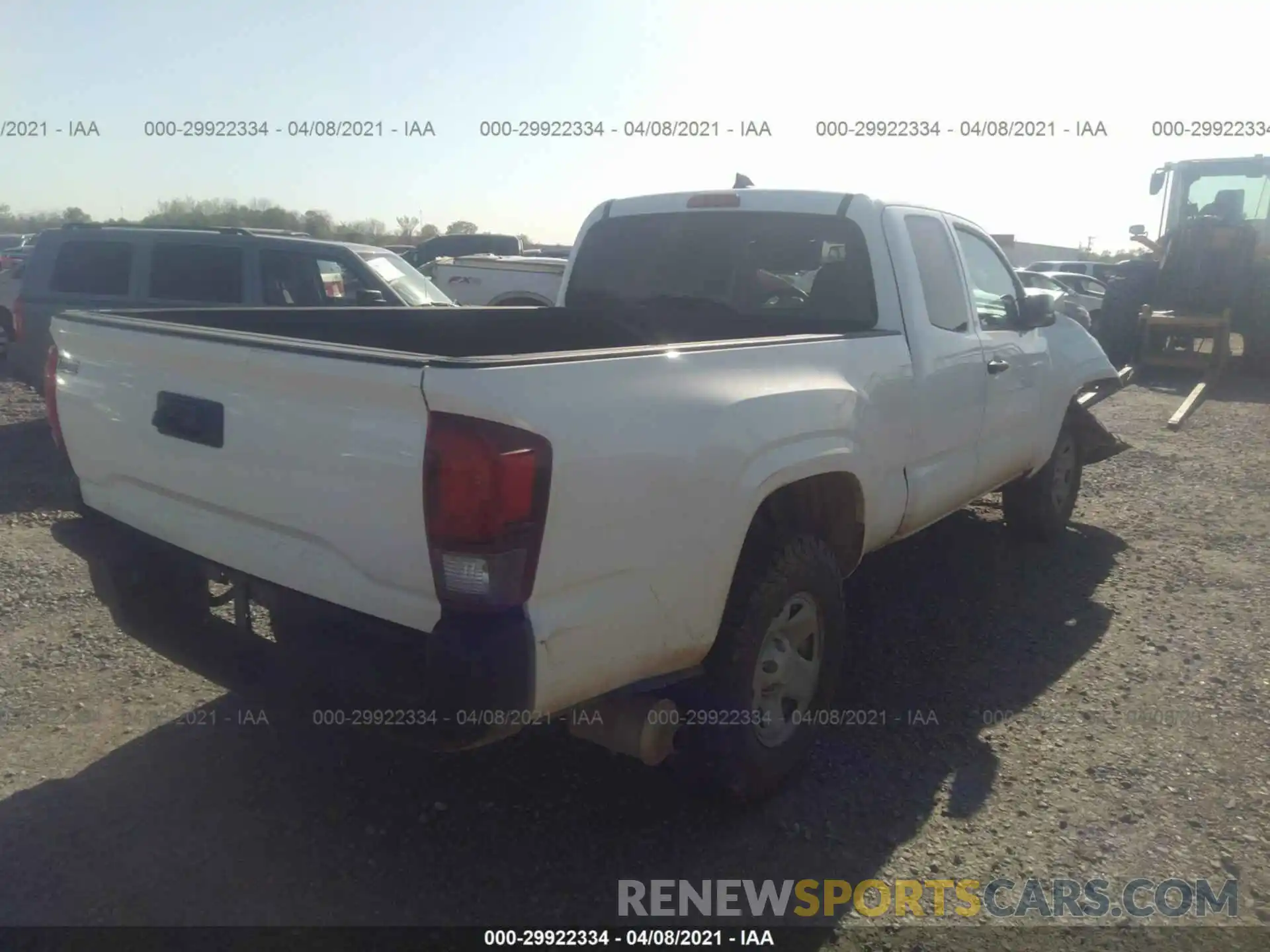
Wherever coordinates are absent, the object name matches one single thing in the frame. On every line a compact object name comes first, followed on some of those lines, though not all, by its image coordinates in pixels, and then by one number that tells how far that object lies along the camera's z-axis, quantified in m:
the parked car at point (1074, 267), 24.59
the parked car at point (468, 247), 23.55
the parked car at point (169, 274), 8.20
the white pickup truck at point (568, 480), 2.30
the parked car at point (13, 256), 17.53
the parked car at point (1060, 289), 14.72
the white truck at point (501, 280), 12.46
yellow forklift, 13.96
